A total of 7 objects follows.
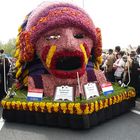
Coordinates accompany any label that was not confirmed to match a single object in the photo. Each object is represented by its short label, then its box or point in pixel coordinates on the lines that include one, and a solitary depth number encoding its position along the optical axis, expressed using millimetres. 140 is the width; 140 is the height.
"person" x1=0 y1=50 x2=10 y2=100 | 5747
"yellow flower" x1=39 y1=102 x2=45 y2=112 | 3881
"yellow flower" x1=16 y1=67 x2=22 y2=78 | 5093
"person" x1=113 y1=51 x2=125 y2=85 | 6242
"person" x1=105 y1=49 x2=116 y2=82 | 6788
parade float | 3832
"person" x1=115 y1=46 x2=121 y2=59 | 6582
